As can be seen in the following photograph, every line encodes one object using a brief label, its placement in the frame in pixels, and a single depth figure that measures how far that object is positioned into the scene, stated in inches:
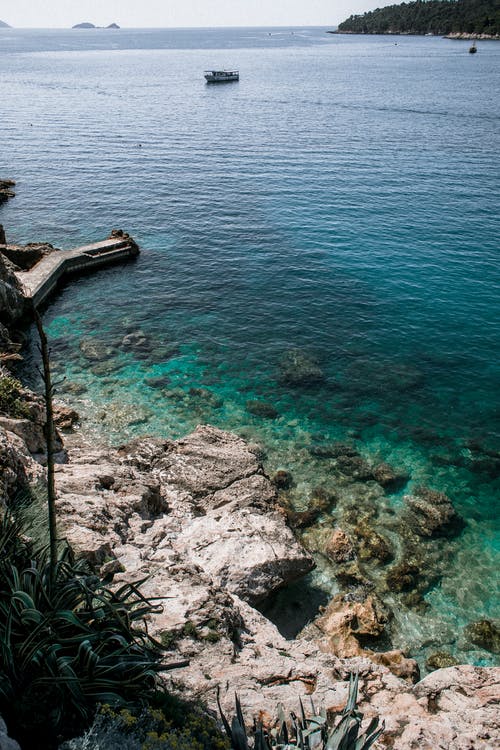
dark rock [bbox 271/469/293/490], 869.2
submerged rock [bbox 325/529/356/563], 738.8
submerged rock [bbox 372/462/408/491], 878.4
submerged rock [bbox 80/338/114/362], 1195.3
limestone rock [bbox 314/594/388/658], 605.6
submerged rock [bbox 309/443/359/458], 937.7
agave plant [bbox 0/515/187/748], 297.6
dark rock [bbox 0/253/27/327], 1226.8
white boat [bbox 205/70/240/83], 5201.8
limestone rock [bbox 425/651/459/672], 608.7
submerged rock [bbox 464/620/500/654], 637.3
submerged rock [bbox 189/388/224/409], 1058.7
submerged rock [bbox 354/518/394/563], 748.6
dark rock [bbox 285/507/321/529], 794.2
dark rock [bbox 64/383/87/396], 1072.2
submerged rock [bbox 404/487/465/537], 796.6
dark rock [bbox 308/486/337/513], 827.4
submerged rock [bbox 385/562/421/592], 708.7
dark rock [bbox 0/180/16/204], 2130.9
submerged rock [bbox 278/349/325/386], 1130.0
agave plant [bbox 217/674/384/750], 308.0
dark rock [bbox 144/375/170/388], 1103.0
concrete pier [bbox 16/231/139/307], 1409.9
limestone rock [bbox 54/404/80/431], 953.5
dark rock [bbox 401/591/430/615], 681.6
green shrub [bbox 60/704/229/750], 277.3
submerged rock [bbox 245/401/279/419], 1029.2
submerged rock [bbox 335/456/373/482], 892.6
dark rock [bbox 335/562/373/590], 707.4
